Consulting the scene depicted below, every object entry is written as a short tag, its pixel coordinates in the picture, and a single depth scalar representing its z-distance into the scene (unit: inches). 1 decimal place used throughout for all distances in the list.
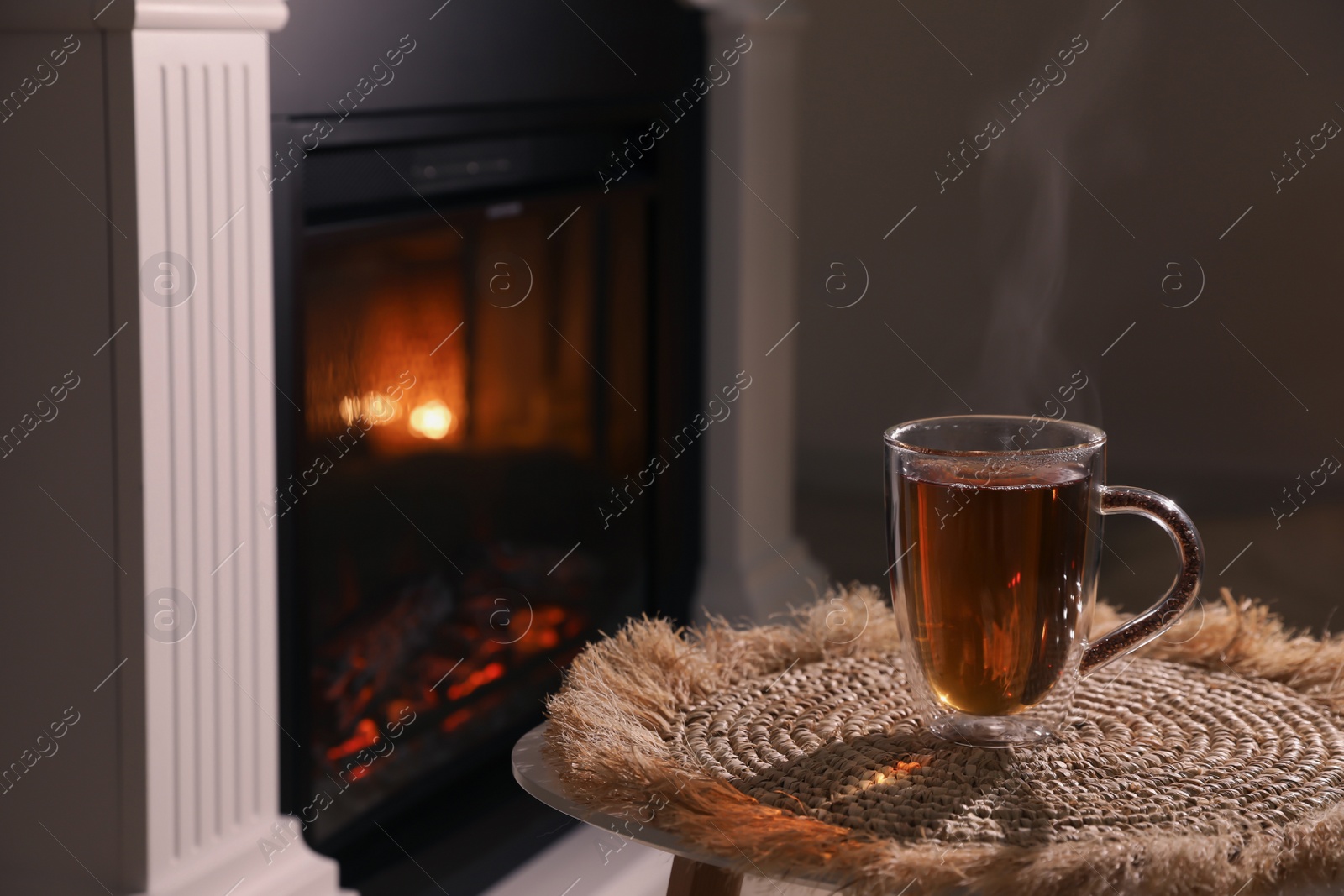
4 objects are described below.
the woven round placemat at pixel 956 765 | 51.6
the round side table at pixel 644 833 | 52.9
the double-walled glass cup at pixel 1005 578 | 54.6
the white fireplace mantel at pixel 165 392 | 66.9
